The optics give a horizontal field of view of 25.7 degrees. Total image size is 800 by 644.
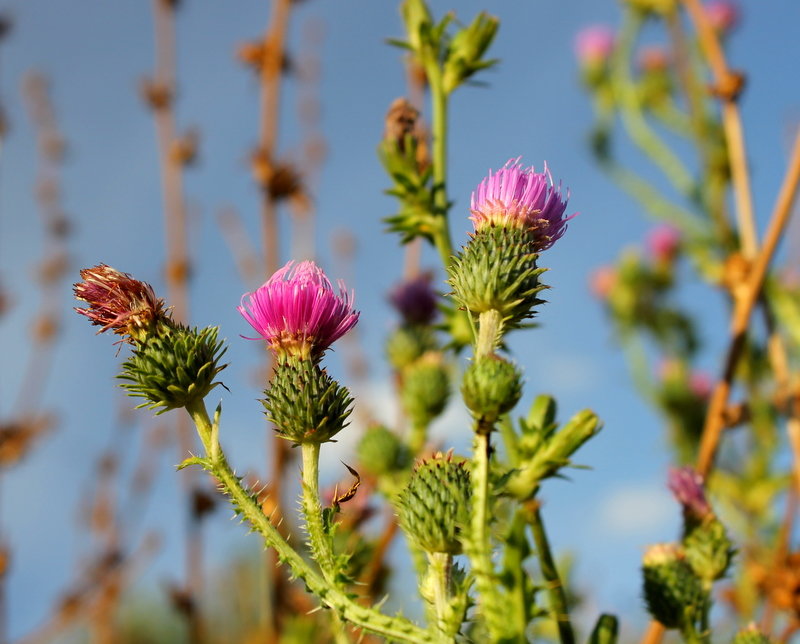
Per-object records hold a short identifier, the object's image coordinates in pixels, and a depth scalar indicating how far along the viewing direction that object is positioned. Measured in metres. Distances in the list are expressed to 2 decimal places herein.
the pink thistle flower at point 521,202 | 0.29
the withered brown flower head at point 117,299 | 0.29
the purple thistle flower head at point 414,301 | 0.45
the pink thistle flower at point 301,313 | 0.29
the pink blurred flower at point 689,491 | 0.32
